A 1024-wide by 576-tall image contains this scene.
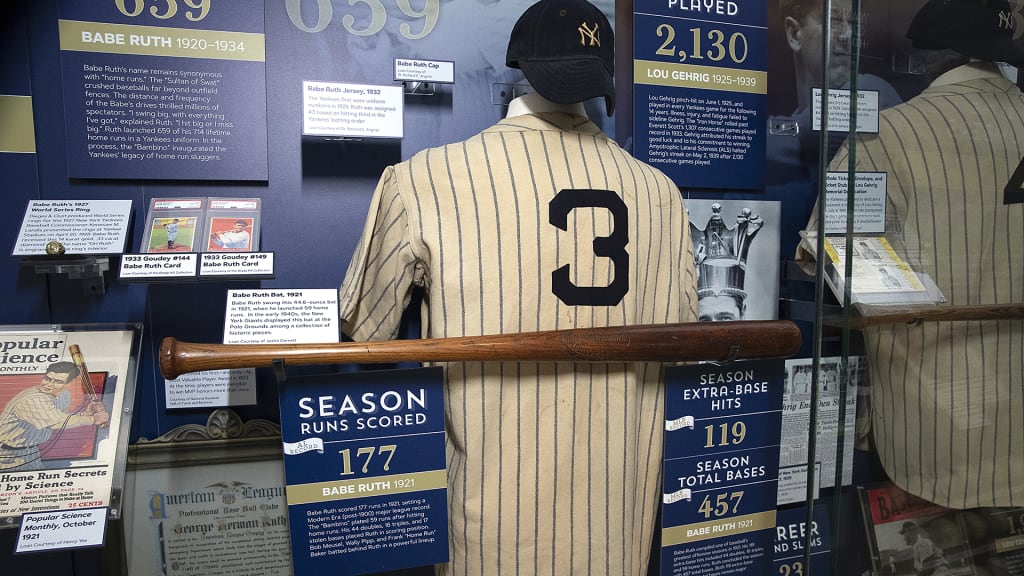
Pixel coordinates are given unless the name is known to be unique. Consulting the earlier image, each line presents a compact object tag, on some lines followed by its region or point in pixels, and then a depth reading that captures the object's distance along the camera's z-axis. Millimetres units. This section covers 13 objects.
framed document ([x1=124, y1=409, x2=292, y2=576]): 1321
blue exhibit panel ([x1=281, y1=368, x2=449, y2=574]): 1152
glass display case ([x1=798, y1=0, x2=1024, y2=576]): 907
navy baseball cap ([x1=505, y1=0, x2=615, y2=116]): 1150
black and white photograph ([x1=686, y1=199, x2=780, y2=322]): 1563
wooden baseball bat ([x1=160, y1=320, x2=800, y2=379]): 1059
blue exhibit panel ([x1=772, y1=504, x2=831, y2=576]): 1533
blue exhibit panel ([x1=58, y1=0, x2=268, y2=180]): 1231
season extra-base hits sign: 1360
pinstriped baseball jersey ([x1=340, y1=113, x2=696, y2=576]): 1131
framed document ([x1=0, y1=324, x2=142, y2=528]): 1089
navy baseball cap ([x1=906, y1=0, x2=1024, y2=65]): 889
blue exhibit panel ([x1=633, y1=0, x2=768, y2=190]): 1488
